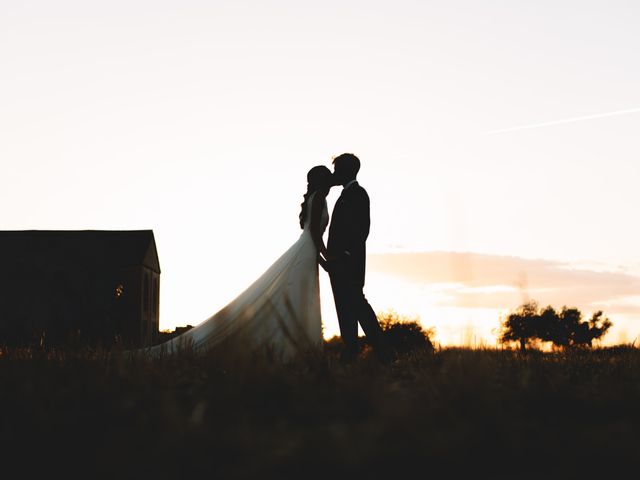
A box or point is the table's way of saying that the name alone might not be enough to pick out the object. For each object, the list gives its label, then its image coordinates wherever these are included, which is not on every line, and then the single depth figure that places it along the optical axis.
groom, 9.17
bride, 9.64
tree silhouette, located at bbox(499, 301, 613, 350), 50.84
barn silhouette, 35.22
